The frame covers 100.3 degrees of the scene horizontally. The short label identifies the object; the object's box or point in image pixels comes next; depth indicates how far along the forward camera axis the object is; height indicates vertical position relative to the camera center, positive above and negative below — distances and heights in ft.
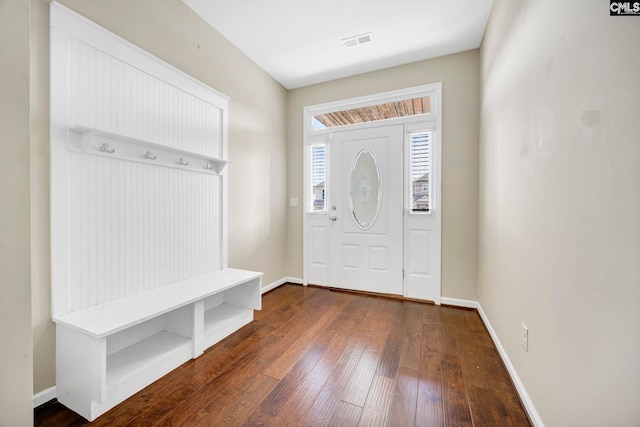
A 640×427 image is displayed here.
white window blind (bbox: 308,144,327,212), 12.00 +1.52
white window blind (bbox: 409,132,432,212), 10.16 +1.52
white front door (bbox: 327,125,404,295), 10.57 +0.03
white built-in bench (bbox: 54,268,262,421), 4.51 -2.83
